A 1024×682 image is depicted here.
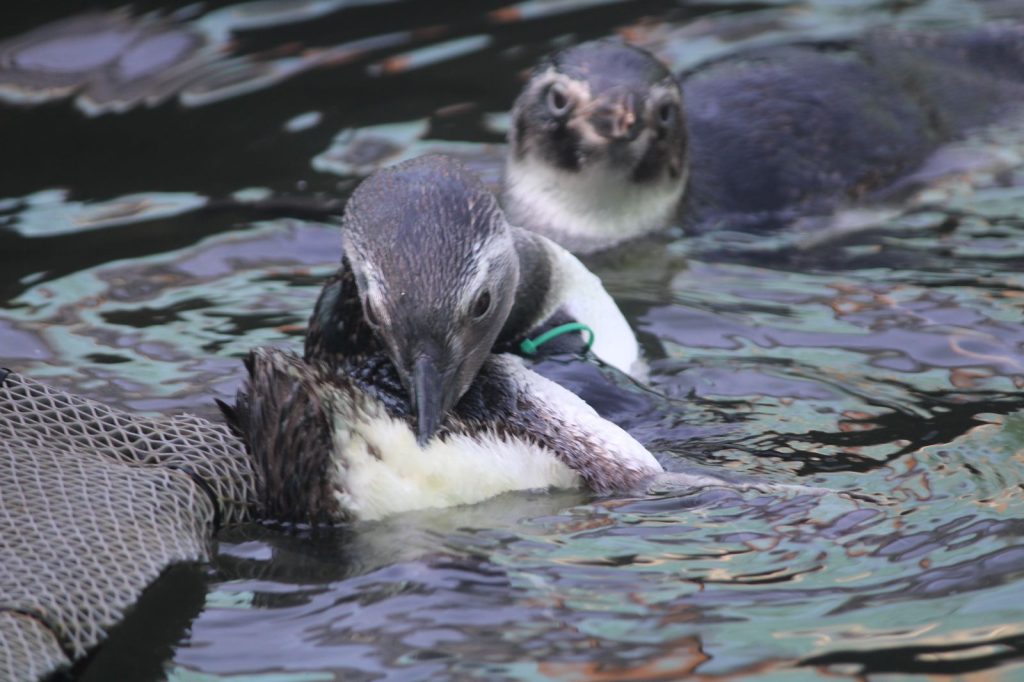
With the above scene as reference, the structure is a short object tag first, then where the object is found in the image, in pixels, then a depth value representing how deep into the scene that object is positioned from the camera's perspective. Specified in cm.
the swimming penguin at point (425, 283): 806
